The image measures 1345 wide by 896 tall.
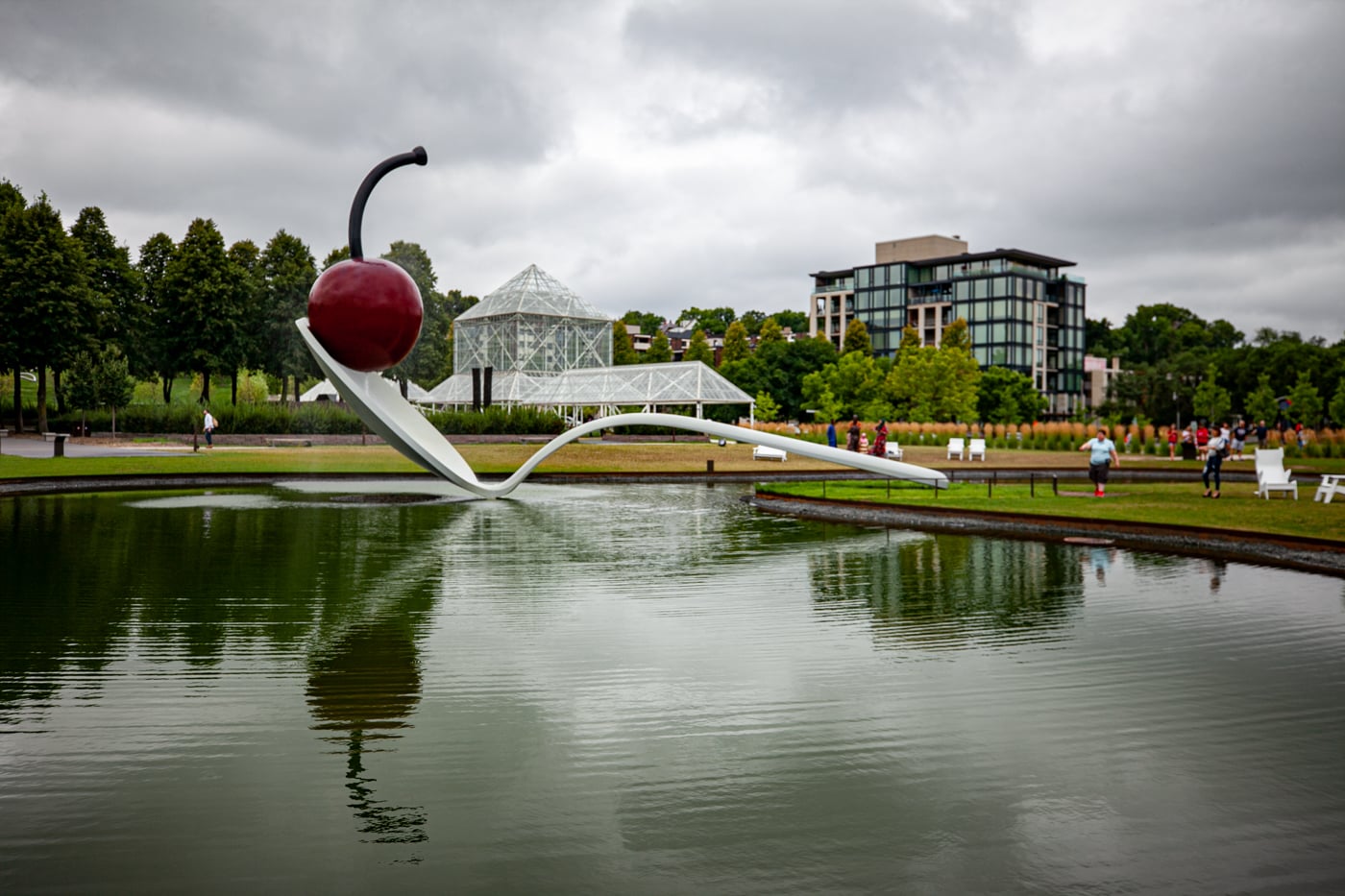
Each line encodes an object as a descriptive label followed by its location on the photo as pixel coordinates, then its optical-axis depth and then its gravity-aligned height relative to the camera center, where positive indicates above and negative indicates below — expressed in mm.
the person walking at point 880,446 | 29484 -179
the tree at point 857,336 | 91625 +9977
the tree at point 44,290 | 44812 +7135
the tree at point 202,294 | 52250 +8068
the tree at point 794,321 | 146500 +18361
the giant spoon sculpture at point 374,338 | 15555 +1771
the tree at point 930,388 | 57562 +3135
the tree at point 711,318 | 133875 +18354
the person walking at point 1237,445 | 39584 -247
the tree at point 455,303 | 106625 +15467
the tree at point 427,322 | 61656 +8788
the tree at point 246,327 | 53719 +6508
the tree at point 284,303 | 54281 +7994
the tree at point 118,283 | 54000 +9039
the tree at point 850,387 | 60925 +3448
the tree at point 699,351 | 101075 +9896
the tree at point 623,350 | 94738 +9177
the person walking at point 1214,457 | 19219 -367
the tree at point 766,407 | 65250 +2254
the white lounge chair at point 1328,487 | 17719 -902
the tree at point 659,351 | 94812 +8862
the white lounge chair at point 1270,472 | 18828 -677
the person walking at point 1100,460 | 19281 -423
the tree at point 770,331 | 93375 +10561
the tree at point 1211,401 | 60756 +2397
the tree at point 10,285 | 44438 +7273
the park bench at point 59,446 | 30216 -118
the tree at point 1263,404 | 55875 +2008
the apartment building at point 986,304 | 93938 +13903
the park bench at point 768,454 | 34844 -513
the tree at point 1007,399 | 71125 +3077
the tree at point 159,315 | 53750 +7128
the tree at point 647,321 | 159000 +19935
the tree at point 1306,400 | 53688 +2130
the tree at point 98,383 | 42594 +2614
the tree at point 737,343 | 90375 +9281
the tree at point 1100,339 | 119000 +12779
